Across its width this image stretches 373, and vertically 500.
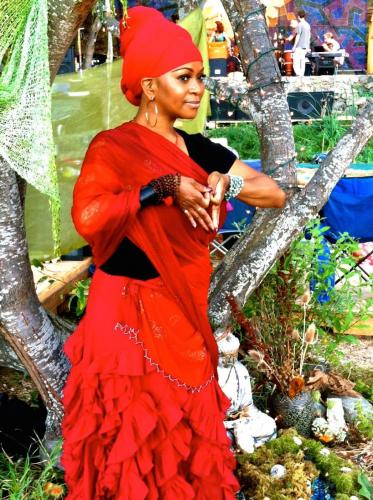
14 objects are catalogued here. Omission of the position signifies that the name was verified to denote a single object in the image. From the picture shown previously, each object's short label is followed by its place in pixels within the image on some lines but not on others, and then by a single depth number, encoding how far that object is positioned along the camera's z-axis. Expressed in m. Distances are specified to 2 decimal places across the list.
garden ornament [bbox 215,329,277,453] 3.26
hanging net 2.34
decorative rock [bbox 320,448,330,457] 3.18
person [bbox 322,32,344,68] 16.08
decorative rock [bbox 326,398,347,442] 3.54
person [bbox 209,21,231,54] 14.65
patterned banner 17.19
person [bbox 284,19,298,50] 16.80
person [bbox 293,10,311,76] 15.47
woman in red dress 2.18
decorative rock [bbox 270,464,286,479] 3.00
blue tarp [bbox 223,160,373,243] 5.41
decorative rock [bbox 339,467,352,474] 3.08
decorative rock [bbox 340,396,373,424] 3.71
